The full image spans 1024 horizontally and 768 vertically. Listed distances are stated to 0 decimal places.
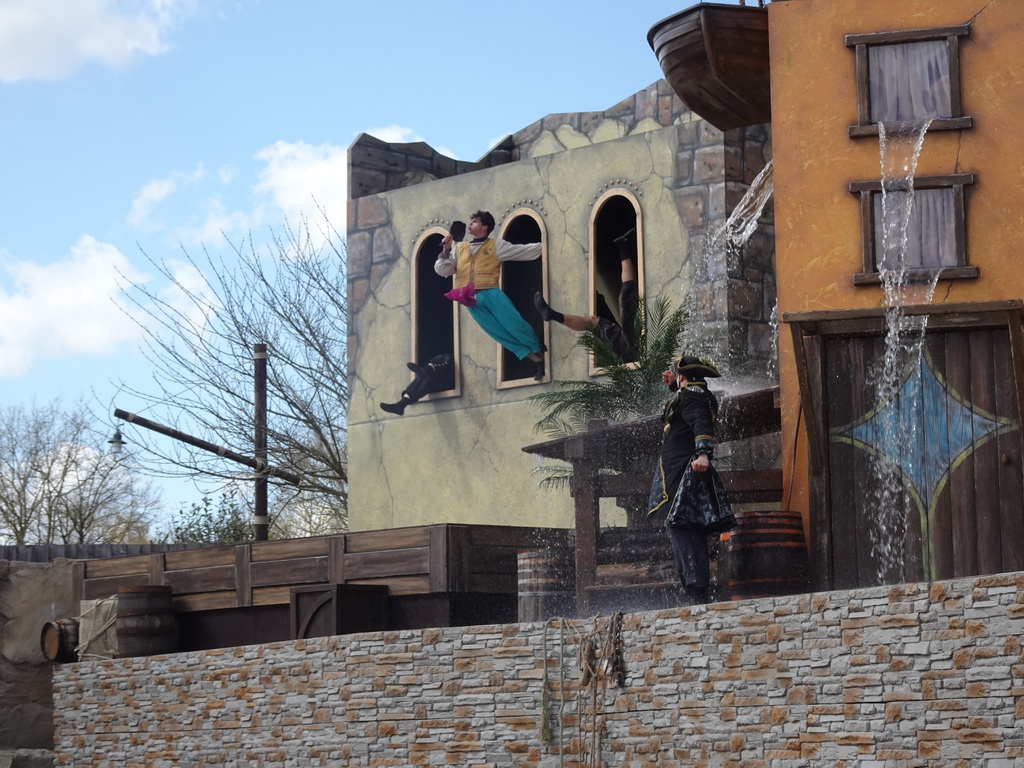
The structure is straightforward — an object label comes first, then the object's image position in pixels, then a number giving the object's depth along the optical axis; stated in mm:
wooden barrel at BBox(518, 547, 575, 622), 12828
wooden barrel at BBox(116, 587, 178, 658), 15896
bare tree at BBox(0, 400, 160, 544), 34094
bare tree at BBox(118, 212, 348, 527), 26062
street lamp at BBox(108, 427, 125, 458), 25297
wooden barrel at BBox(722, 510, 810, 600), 11609
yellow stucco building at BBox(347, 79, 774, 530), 17984
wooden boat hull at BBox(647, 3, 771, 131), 13789
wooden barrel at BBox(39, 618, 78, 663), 16453
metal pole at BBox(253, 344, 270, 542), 21766
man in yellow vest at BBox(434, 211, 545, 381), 19359
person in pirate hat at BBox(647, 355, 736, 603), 11703
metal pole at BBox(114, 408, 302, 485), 23359
